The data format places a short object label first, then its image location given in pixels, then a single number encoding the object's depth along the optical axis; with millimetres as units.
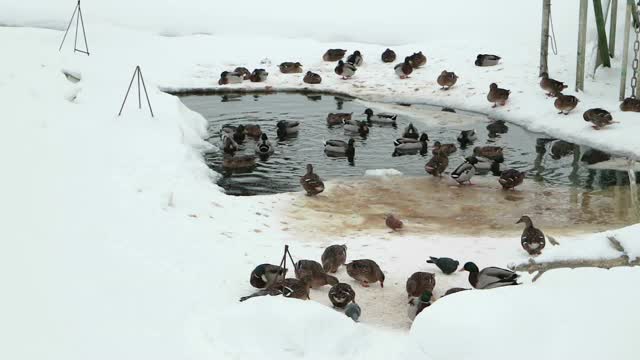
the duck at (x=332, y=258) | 9344
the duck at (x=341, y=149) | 15117
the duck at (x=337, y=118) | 17484
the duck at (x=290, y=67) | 22344
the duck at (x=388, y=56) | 22859
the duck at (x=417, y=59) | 21938
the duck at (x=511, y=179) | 12953
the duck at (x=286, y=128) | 16328
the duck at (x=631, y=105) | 15875
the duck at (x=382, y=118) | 17500
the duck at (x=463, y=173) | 13336
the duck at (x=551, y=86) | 17516
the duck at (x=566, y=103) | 16516
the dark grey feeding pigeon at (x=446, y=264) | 9430
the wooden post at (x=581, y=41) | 17078
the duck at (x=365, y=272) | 9031
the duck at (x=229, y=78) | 21297
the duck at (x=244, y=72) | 21641
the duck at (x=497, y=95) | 18250
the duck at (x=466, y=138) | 16000
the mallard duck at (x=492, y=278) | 8664
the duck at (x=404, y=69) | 21438
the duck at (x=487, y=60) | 21125
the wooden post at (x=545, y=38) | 18469
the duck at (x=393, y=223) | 10859
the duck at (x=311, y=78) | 21469
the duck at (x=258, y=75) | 21484
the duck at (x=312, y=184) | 12453
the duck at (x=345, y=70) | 21922
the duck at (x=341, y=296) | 8391
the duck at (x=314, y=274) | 8841
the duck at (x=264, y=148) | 15164
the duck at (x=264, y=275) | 8531
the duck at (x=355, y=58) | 22703
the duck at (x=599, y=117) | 15578
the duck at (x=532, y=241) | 9891
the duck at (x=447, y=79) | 19969
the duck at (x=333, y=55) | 23078
